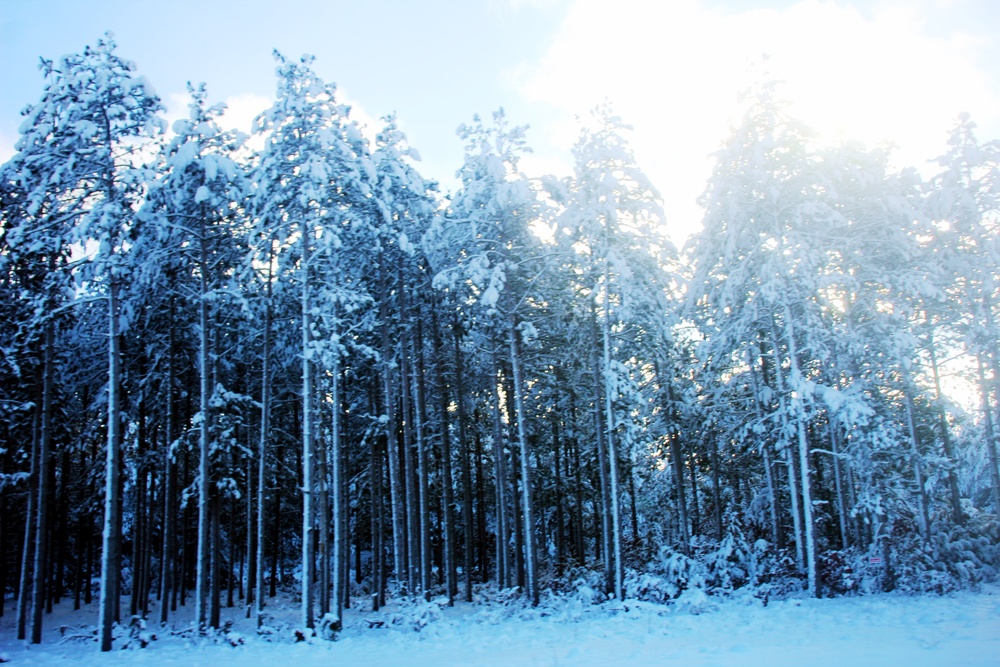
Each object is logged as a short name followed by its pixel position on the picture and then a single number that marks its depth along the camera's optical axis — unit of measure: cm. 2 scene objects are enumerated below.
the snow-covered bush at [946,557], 1688
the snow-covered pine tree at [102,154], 1423
